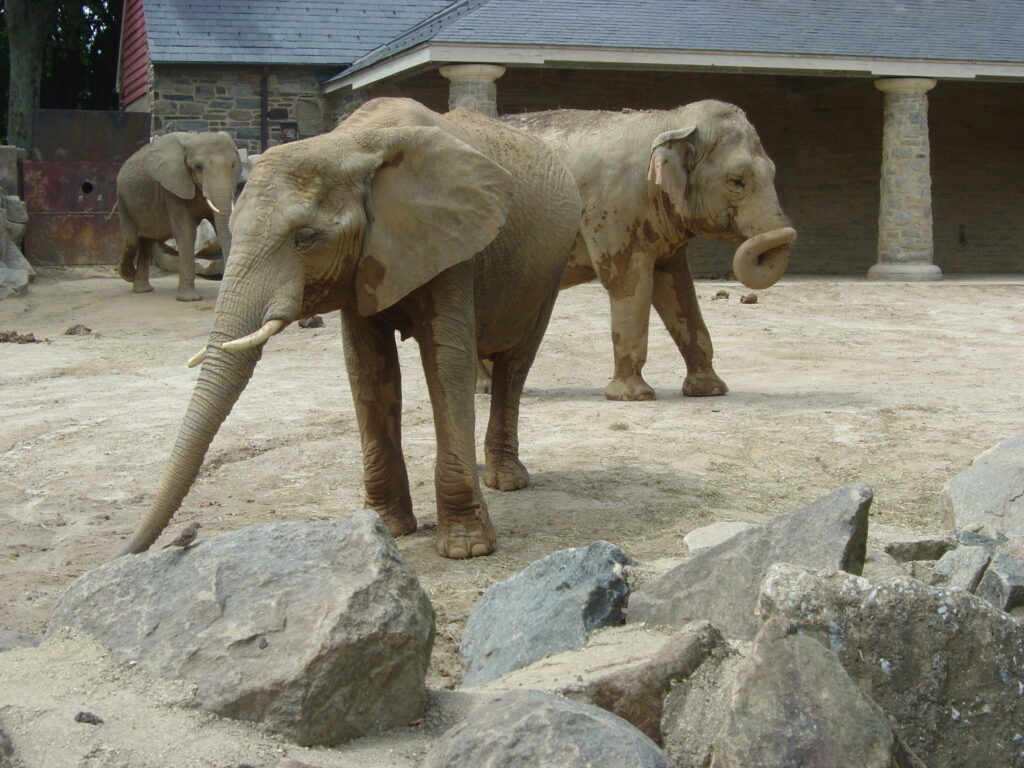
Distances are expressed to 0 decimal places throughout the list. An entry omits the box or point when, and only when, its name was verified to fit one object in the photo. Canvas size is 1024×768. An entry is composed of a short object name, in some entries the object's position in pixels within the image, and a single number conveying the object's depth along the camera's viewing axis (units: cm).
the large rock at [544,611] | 408
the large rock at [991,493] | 584
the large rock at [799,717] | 300
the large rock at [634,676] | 341
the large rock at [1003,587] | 437
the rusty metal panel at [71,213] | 1939
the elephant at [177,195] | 1591
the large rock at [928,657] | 339
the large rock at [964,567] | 442
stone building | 1802
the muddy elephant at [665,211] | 908
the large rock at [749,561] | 407
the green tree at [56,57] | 2614
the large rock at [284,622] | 314
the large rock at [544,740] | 286
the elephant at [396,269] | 482
